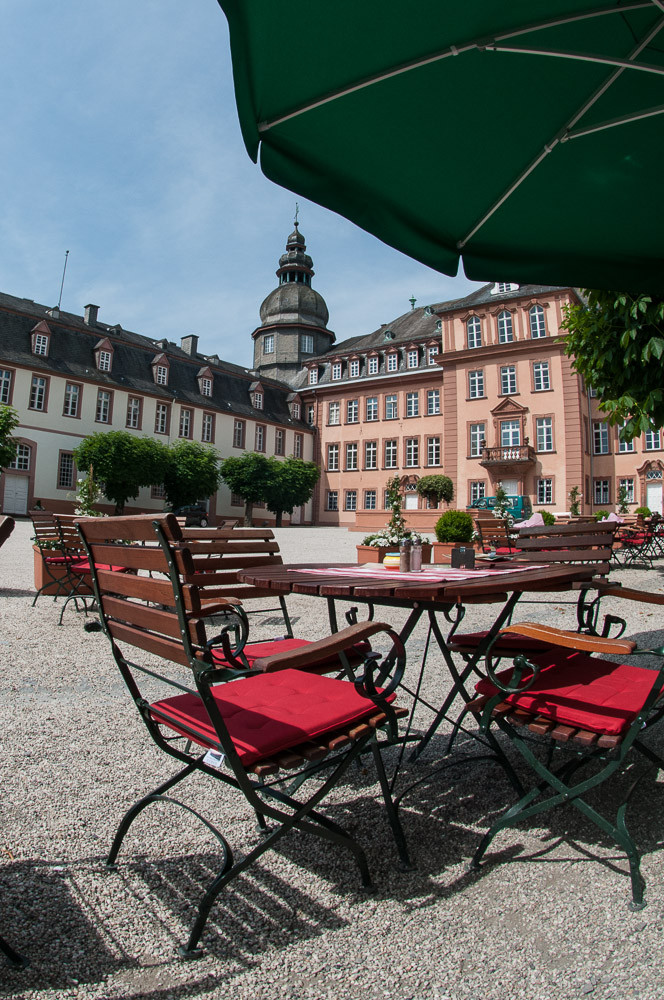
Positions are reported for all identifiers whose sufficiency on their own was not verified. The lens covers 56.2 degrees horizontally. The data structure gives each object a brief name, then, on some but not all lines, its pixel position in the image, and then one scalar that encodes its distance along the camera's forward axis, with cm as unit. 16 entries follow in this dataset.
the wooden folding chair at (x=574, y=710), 183
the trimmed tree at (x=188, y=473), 3616
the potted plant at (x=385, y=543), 1136
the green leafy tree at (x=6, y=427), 1337
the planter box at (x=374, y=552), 1121
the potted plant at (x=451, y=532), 1344
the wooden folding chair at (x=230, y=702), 164
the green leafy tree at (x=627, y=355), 485
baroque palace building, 3244
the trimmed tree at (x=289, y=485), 4000
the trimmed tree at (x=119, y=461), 3250
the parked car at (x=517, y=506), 2970
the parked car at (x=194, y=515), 3152
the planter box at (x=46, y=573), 789
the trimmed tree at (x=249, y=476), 3947
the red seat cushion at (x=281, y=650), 260
